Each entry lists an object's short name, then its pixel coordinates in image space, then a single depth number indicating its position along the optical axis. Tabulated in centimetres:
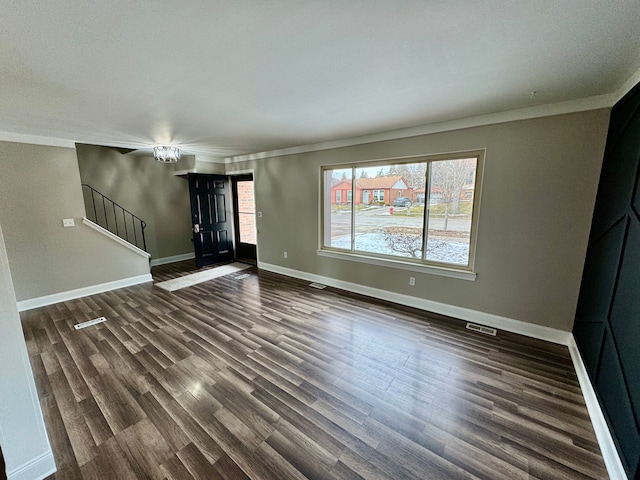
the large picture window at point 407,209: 334
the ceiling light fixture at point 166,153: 427
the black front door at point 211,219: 580
